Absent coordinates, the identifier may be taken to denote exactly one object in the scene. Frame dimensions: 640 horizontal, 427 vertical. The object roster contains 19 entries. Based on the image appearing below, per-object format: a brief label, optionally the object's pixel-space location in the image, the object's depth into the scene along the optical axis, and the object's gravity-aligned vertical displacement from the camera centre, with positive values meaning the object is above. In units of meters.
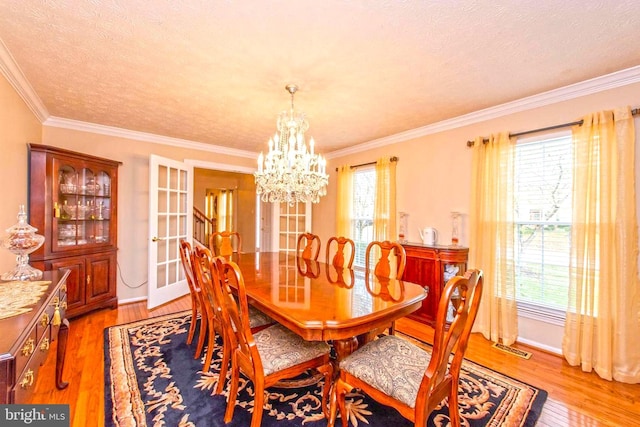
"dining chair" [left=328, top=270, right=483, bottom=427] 1.22 -0.82
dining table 1.42 -0.55
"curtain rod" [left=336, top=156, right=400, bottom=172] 3.89 +0.78
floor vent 2.51 -1.29
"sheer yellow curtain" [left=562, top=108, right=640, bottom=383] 2.12 -0.30
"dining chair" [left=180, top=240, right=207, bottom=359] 2.38 -0.75
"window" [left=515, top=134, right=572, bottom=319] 2.53 -0.08
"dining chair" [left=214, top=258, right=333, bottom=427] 1.44 -0.84
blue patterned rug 1.67 -1.26
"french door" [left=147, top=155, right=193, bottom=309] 3.60 -0.18
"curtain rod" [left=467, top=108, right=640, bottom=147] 2.13 +0.81
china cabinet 2.81 -0.10
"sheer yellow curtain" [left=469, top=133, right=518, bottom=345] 2.75 -0.21
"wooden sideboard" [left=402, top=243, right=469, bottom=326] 3.05 -0.61
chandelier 2.23 +0.34
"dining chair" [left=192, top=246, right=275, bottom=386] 1.79 -0.72
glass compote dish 1.79 -0.23
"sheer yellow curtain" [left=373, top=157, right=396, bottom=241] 3.93 +0.17
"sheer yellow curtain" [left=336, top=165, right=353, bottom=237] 4.58 +0.19
